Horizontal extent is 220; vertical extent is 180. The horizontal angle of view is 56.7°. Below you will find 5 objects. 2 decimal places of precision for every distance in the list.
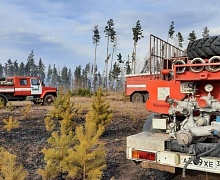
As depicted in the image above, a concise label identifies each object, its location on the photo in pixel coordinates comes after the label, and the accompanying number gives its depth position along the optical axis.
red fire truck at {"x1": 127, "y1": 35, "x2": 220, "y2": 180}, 2.29
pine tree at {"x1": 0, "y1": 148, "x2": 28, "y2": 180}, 2.30
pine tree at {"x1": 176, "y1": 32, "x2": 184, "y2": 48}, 38.58
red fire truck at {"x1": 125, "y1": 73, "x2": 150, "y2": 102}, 14.39
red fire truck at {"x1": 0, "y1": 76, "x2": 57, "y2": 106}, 12.84
